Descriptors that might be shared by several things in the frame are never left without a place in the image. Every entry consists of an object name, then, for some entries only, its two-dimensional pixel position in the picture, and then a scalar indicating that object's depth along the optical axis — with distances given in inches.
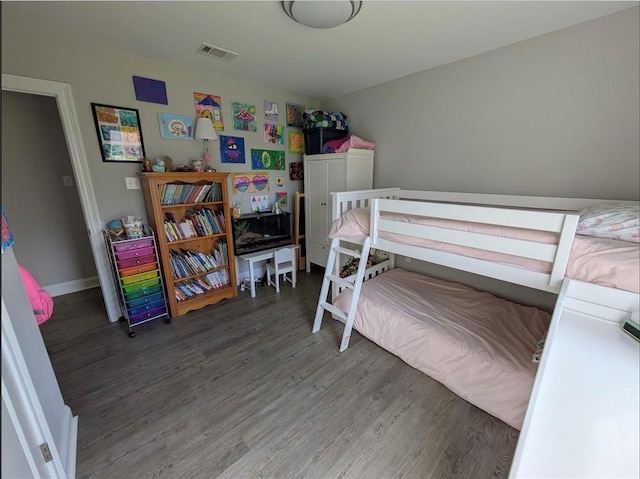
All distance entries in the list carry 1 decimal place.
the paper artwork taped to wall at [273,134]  129.0
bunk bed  43.7
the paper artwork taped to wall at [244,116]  118.0
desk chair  125.0
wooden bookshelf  98.4
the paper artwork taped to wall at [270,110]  126.3
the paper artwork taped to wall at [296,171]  142.2
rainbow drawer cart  90.5
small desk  117.9
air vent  88.0
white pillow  50.9
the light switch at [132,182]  98.3
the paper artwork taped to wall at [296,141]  138.4
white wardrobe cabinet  120.0
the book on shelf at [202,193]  106.7
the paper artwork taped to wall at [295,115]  134.7
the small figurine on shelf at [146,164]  95.2
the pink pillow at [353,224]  84.7
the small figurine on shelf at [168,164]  100.2
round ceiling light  64.7
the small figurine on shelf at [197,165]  105.0
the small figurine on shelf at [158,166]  96.1
